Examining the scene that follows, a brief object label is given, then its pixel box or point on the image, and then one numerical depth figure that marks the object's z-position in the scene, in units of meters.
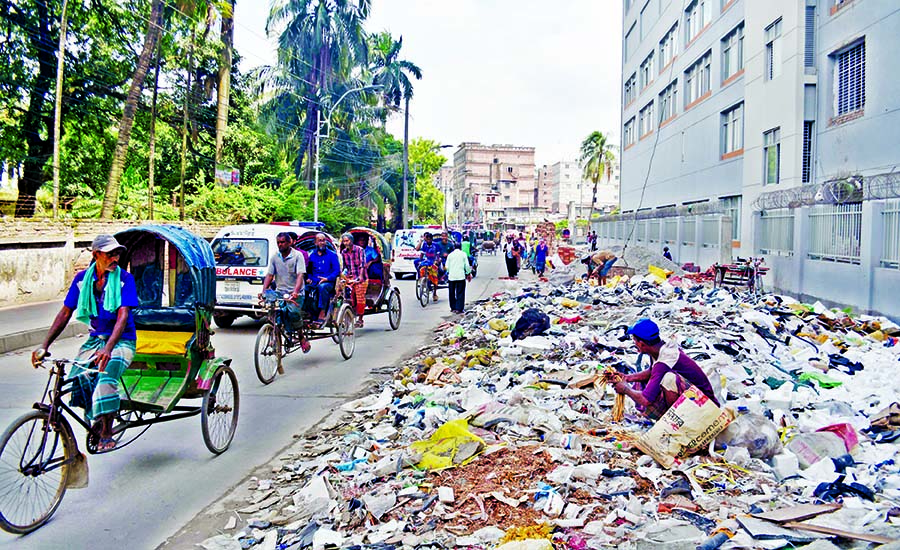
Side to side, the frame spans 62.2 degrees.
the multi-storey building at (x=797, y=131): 16.34
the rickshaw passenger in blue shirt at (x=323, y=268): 11.25
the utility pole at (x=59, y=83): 22.59
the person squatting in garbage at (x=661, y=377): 6.02
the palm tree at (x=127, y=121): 24.78
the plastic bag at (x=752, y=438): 5.59
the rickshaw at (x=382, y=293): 14.95
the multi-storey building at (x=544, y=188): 141.62
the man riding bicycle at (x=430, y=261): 19.55
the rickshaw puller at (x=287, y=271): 9.93
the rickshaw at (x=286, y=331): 9.58
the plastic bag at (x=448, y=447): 5.64
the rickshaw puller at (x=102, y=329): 5.31
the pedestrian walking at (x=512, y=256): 29.86
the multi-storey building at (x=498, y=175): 141.12
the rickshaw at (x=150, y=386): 4.88
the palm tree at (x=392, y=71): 51.59
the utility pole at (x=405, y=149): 49.65
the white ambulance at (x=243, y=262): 13.59
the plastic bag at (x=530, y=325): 11.87
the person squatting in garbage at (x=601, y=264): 23.14
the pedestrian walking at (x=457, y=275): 16.77
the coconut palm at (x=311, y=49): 44.31
